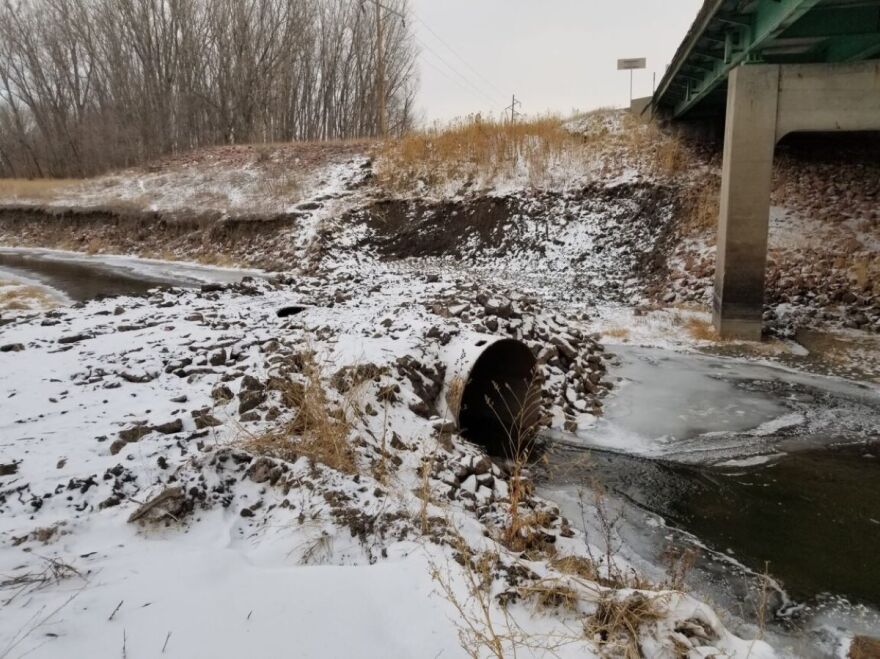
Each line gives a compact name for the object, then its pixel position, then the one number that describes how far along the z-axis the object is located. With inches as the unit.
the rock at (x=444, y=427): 227.1
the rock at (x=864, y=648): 142.2
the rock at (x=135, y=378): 232.2
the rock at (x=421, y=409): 233.3
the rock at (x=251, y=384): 215.6
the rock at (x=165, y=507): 149.7
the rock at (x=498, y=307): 332.5
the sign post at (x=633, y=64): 743.7
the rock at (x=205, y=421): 192.4
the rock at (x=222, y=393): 210.5
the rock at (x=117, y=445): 174.6
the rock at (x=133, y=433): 181.5
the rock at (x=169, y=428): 186.9
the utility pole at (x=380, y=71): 1154.7
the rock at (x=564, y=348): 346.3
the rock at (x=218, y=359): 249.0
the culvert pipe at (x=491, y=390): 255.1
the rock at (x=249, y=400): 205.3
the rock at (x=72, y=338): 283.7
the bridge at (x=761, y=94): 352.8
